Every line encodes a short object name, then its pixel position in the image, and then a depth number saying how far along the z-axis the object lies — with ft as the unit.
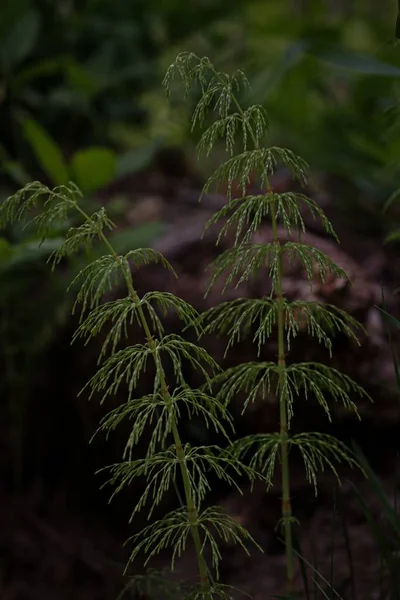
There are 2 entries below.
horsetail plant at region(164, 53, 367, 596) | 4.59
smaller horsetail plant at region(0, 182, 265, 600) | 4.42
